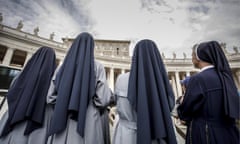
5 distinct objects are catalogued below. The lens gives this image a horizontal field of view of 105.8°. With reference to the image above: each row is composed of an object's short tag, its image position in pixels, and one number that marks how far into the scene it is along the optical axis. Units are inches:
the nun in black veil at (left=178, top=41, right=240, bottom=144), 36.2
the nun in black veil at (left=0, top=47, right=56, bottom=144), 49.0
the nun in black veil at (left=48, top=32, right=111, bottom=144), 41.9
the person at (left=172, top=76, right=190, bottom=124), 50.9
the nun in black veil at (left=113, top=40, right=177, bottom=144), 37.1
